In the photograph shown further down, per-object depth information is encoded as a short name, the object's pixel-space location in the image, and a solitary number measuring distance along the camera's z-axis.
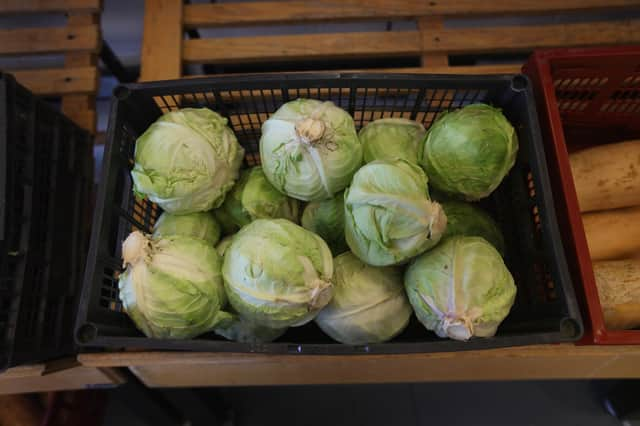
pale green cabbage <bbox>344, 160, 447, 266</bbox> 0.82
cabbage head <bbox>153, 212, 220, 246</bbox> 1.05
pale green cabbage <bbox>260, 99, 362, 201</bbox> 0.88
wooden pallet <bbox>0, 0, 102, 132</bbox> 1.65
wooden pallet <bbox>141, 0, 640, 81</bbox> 1.52
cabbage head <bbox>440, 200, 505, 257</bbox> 1.03
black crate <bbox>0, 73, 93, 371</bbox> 1.14
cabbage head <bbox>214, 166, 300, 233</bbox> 1.06
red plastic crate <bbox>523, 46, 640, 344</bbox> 0.94
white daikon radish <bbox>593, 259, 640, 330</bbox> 1.08
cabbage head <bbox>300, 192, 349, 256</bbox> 1.02
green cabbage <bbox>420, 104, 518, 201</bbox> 0.92
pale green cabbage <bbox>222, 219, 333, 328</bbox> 0.83
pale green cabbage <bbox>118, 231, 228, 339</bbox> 0.86
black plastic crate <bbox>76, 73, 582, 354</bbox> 0.84
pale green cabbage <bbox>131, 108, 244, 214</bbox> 0.97
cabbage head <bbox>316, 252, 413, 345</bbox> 0.92
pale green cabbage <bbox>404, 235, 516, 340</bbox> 0.82
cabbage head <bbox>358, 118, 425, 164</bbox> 1.04
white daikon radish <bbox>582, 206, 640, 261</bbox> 1.22
